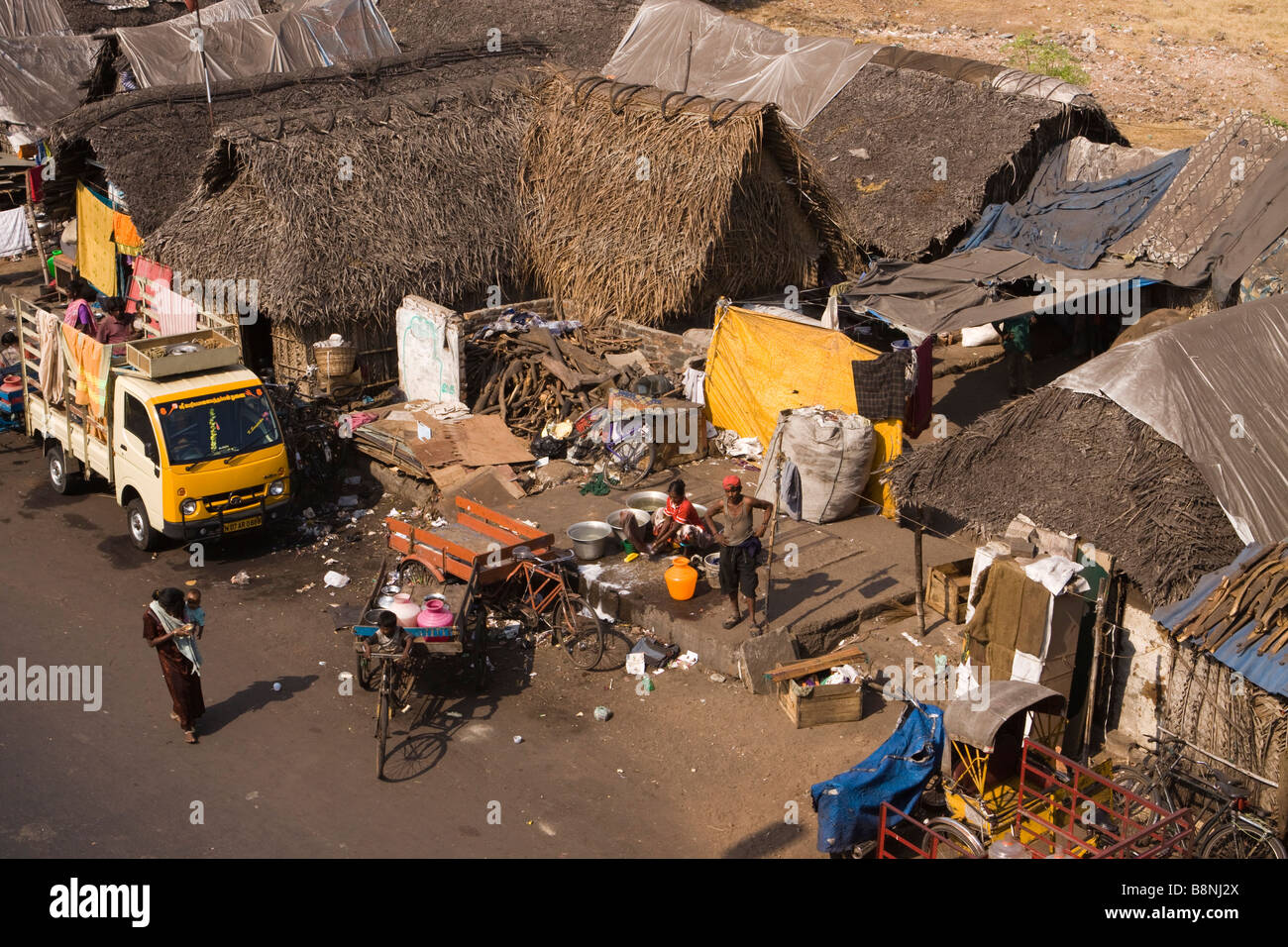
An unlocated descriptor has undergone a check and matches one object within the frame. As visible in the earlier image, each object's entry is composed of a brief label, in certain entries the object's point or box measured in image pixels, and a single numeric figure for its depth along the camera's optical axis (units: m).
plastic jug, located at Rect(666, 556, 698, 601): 12.90
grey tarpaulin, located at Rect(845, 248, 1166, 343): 16.34
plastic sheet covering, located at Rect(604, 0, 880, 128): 23.78
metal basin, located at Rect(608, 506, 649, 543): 14.04
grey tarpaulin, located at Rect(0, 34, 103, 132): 30.27
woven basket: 17.70
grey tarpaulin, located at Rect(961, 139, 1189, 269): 18.16
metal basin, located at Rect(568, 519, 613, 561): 13.71
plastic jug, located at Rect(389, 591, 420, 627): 11.41
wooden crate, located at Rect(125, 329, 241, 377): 14.61
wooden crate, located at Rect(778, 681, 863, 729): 11.26
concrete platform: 12.52
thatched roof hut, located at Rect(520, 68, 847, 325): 17.78
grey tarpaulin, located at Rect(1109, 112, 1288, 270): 17.41
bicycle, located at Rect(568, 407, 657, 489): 16.14
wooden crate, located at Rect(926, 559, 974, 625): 12.80
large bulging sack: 14.62
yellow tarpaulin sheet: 15.59
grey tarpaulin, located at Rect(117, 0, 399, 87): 26.33
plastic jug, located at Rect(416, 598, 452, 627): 11.37
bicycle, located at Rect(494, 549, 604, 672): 12.48
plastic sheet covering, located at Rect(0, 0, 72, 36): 33.22
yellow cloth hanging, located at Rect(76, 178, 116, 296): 22.44
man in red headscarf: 12.18
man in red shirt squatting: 13.60
